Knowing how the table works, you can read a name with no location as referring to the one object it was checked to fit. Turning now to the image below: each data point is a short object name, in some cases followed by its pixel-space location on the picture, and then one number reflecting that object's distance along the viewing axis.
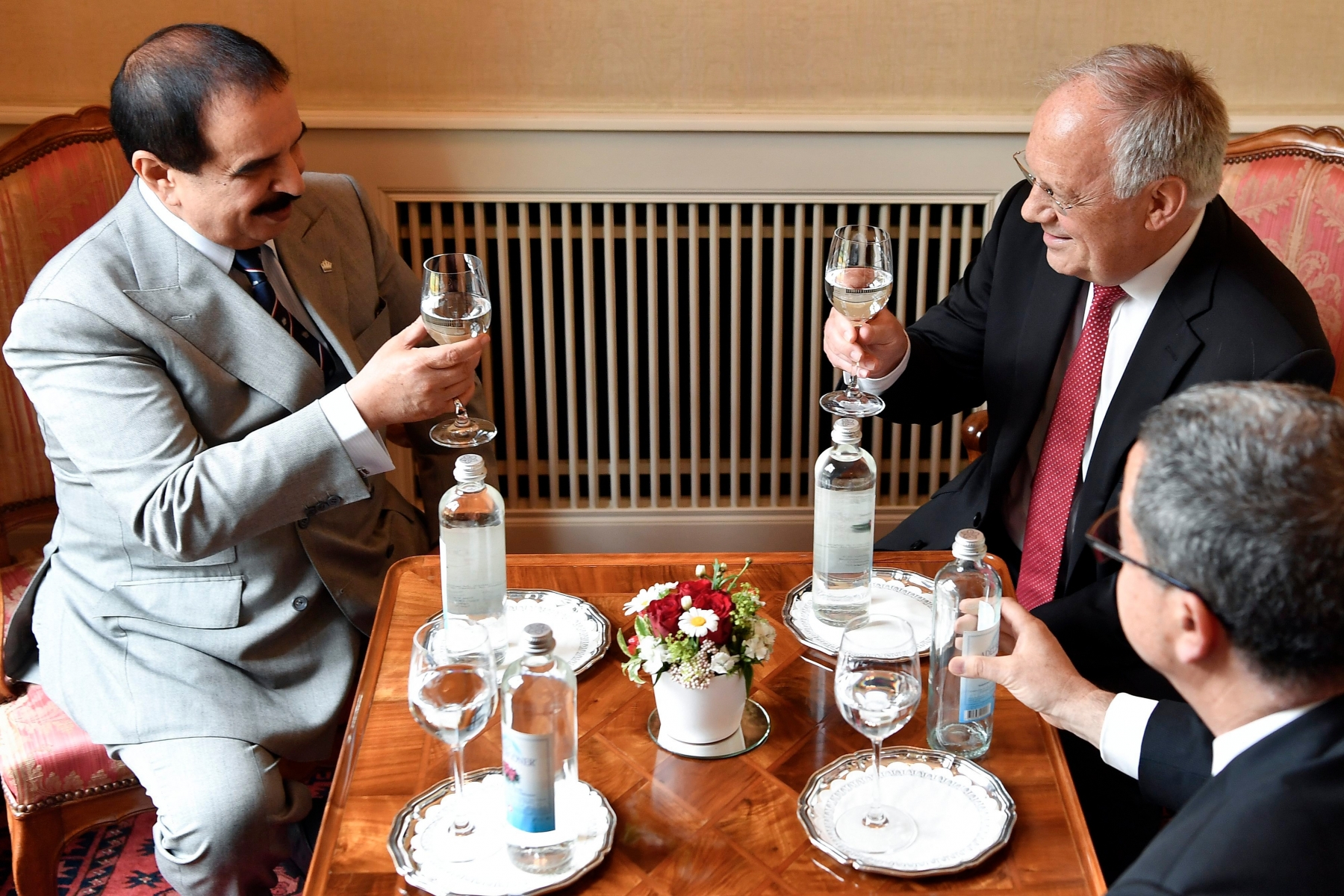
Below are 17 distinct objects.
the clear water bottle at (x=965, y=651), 1.35
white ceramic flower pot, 1.31
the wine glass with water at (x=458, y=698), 1.18
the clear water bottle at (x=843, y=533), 1.54
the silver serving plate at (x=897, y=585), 1.58
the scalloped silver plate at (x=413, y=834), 1.15
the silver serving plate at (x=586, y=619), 1.51
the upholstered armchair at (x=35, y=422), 1.76
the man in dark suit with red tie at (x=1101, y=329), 1.73
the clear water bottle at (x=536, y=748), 1.13
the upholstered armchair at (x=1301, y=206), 2.14
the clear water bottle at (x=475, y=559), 1.51
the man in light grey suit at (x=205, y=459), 1.68
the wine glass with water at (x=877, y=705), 1.21
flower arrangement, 1.27
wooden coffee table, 1.16
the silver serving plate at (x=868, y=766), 1.16
